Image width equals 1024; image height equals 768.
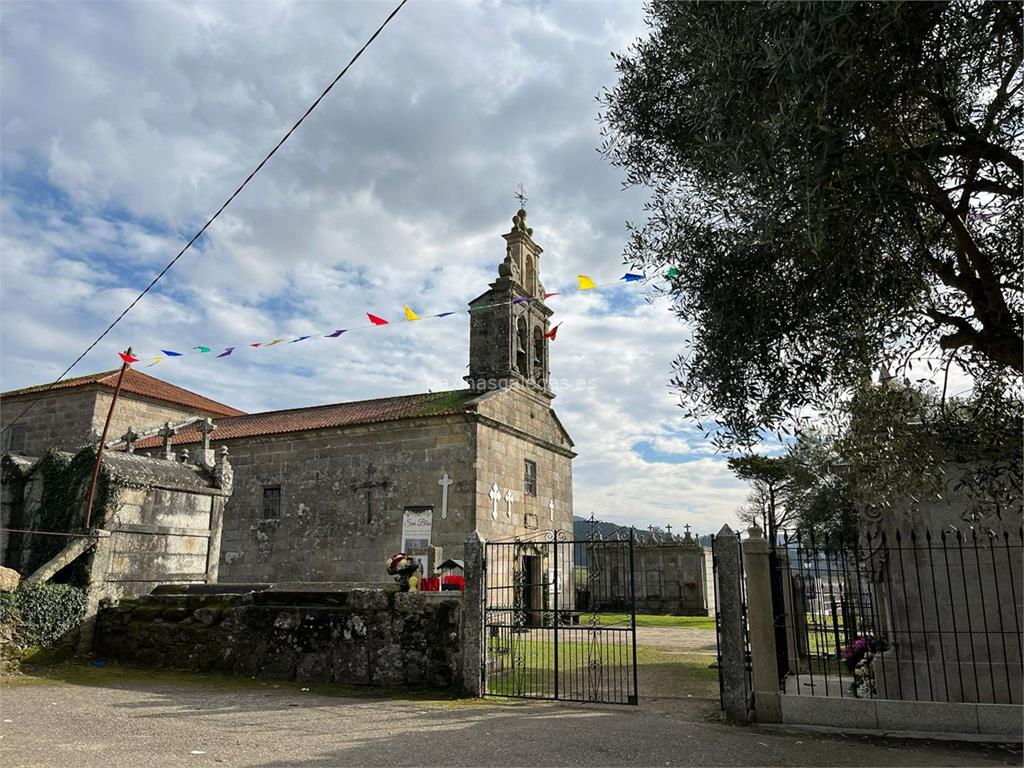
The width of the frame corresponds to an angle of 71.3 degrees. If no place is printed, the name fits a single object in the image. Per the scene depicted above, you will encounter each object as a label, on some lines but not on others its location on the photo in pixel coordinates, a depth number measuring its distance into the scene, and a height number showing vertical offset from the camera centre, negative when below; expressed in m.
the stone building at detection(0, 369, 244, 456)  25.00 +5.33
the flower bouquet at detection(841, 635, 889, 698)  8.77 -1.32
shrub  10.66 -0.77
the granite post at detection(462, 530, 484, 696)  9.62 -0.84
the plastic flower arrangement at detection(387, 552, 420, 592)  10.66 -0.13
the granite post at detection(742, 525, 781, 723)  8.00 -0.75
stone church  19.23 +2.72
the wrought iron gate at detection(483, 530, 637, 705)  10.29 -1.46
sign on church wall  18.95 +0.84
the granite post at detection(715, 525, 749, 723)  8.09 -0.70
